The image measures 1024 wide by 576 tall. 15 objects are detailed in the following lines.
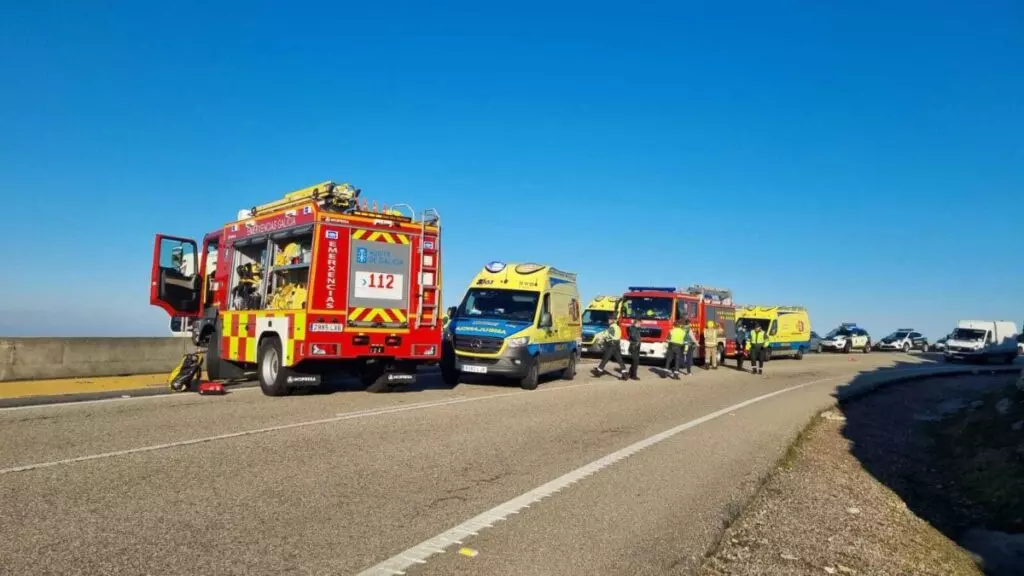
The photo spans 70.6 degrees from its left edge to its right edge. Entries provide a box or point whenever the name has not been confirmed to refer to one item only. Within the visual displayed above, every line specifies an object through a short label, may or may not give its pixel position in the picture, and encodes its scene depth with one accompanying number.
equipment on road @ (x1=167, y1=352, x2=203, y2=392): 13.20
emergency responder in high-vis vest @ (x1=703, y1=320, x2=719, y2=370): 26.53
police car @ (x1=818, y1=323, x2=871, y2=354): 49.22
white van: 38.94
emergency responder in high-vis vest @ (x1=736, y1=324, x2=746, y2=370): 25.62
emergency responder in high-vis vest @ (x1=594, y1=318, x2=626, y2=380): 20.10
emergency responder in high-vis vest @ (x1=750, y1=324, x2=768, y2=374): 25.50
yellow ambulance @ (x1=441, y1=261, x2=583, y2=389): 15.57
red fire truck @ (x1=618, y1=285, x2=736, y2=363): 25.78
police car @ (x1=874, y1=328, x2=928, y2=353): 56.00
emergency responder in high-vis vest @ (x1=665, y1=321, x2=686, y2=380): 21.52
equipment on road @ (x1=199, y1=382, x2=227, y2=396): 12.85
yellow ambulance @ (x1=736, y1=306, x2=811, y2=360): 34.69
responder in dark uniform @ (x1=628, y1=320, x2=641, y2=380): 20.16
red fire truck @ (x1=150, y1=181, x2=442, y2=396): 12.66
